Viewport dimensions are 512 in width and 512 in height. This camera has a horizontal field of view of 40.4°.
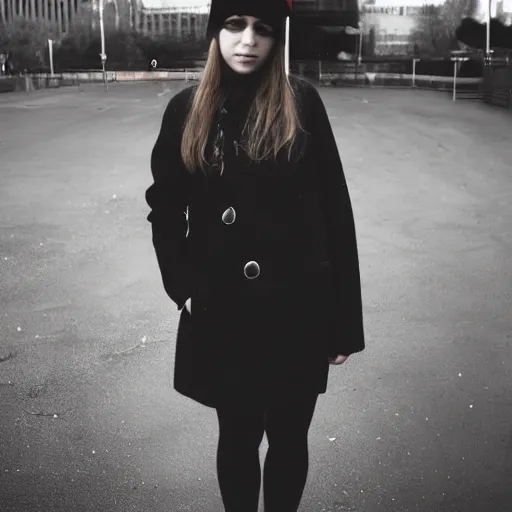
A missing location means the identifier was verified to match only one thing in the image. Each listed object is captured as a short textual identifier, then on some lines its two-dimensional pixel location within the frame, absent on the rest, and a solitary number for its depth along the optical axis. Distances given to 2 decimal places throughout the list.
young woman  1.95
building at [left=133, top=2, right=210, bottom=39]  52.50
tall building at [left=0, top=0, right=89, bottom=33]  66.56
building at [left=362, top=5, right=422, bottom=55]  45.84
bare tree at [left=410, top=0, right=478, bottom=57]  40.53
